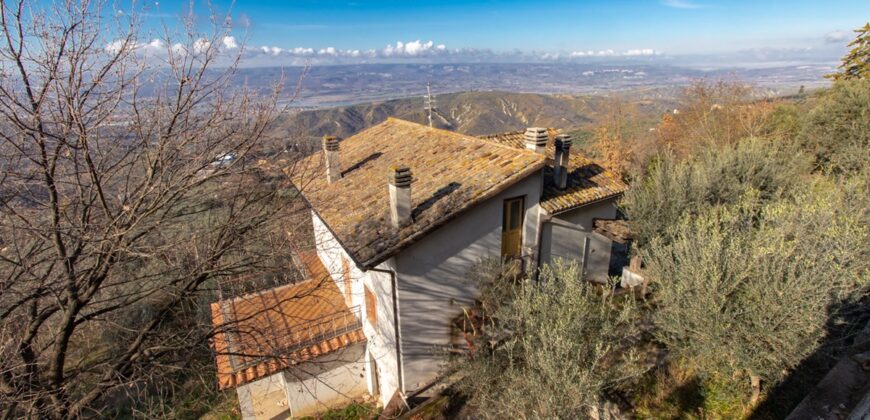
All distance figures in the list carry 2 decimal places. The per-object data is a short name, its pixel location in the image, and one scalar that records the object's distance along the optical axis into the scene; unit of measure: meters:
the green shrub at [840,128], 17.66
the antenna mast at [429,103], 19.73
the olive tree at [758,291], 6.03
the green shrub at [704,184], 12.65
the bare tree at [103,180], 5.34
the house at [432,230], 9.09
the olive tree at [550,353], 6.06
